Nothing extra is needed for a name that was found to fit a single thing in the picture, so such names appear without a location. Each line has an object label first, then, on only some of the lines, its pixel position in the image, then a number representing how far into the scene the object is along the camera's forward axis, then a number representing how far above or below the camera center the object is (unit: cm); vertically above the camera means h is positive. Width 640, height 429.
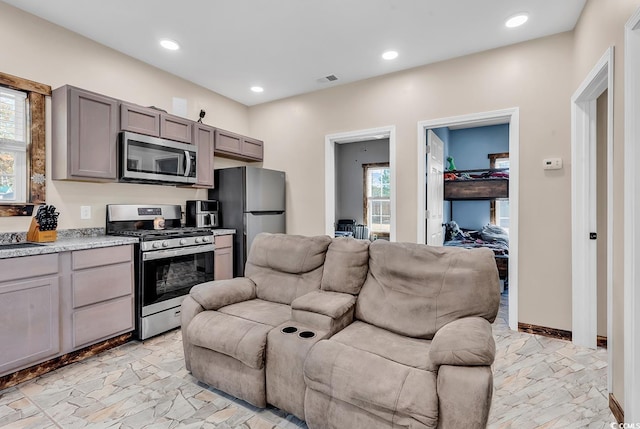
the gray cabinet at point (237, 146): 406 +94
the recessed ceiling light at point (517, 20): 261 +168
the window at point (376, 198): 705 +36
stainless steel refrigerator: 393 +15
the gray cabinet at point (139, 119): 298 +96
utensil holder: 248 -16
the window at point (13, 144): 250 +58
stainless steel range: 285 -47
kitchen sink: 224 -24
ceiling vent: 384 +171
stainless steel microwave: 297 +57
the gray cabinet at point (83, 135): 262 +70
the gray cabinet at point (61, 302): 210 -68
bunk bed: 464 +36
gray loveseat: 133 -69
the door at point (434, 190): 364 +31
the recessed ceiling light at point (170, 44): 303 +170
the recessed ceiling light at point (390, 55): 326 +170
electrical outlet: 295 +2
